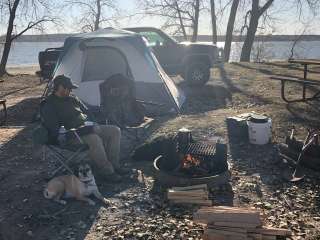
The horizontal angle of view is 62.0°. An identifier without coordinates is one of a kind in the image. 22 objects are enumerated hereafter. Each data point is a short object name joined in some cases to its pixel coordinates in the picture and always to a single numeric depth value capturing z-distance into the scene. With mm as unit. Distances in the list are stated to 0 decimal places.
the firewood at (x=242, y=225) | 2638
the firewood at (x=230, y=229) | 2620
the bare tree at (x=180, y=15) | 20111
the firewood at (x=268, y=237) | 2616
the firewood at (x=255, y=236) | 2596
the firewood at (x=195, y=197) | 3255
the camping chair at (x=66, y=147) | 3500
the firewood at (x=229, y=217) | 2664
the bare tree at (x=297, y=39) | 22000
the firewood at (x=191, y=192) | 3267
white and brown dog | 3321
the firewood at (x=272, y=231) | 2633
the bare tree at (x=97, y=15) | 18259
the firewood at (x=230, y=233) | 2596
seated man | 3651
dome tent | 6090
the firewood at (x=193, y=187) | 3344
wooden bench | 6267
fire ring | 3464
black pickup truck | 8715
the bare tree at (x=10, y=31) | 12885
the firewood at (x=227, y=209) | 2756
